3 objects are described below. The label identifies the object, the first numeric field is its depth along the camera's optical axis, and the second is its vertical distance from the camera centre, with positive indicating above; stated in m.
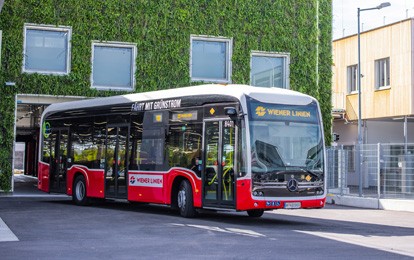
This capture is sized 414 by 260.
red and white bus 16.42 +0.36
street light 25.83 +1.95
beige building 37.34 +4.45
